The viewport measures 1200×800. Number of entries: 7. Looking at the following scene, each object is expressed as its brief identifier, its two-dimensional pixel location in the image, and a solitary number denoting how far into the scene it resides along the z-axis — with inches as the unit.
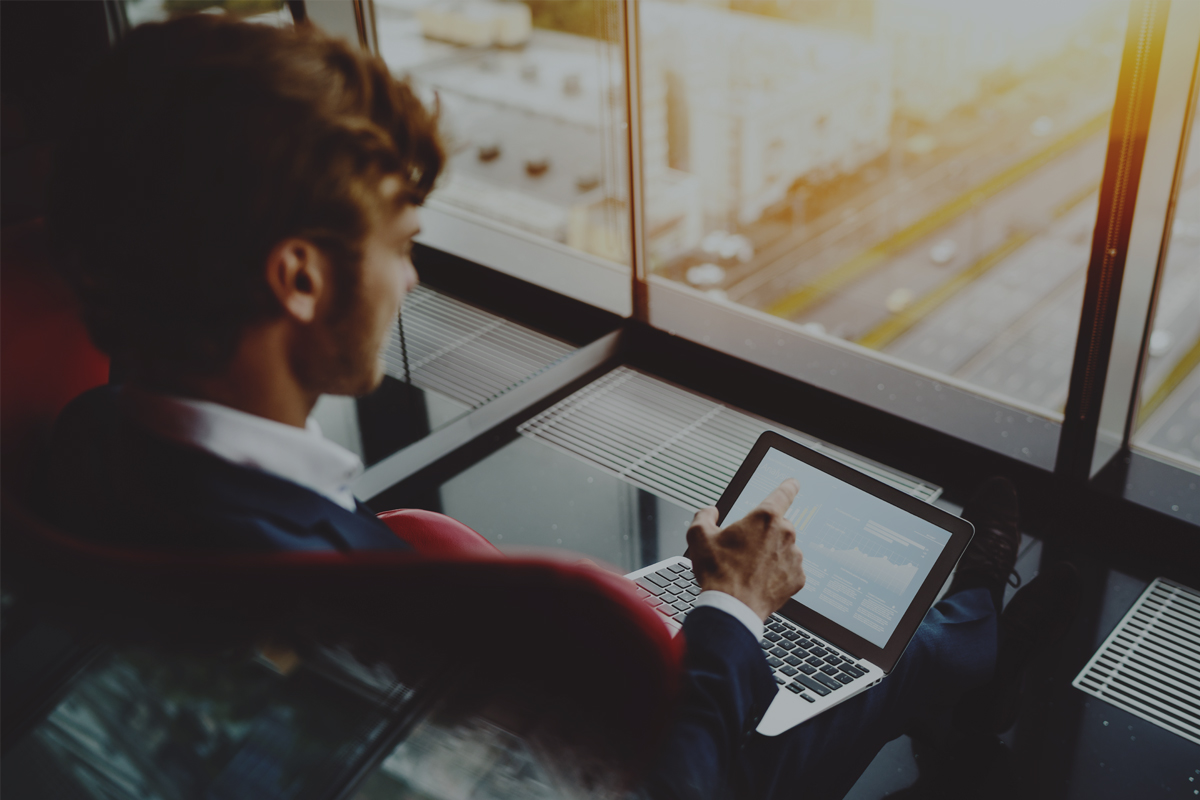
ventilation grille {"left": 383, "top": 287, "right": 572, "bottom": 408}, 99.9
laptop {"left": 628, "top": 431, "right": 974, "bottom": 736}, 55.8
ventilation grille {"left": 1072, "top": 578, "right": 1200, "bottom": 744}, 65.7
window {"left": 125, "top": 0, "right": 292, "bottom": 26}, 94.8
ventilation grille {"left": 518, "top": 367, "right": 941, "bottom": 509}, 88.3
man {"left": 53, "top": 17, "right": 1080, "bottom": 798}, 28.0
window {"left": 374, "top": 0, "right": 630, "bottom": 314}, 102.9
